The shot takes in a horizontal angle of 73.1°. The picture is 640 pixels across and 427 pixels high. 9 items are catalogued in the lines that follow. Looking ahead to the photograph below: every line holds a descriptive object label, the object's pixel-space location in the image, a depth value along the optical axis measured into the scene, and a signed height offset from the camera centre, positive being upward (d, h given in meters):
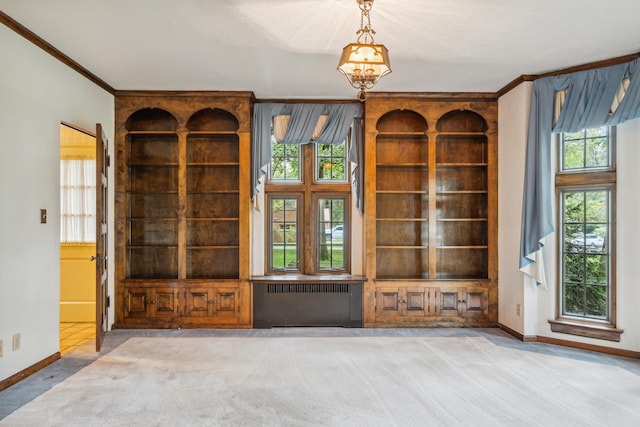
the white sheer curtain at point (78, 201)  5.66 +0.16
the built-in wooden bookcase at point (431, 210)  5.45 +0.05
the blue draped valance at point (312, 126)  5.55 +1.13
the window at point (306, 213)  5.86 +0.01
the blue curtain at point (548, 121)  4.21 +0.95
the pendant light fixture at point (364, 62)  2.86 +1.02
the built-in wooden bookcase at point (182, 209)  5.38 +0.06
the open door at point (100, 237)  4.30 -0.24
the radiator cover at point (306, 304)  5.41 -1.14
